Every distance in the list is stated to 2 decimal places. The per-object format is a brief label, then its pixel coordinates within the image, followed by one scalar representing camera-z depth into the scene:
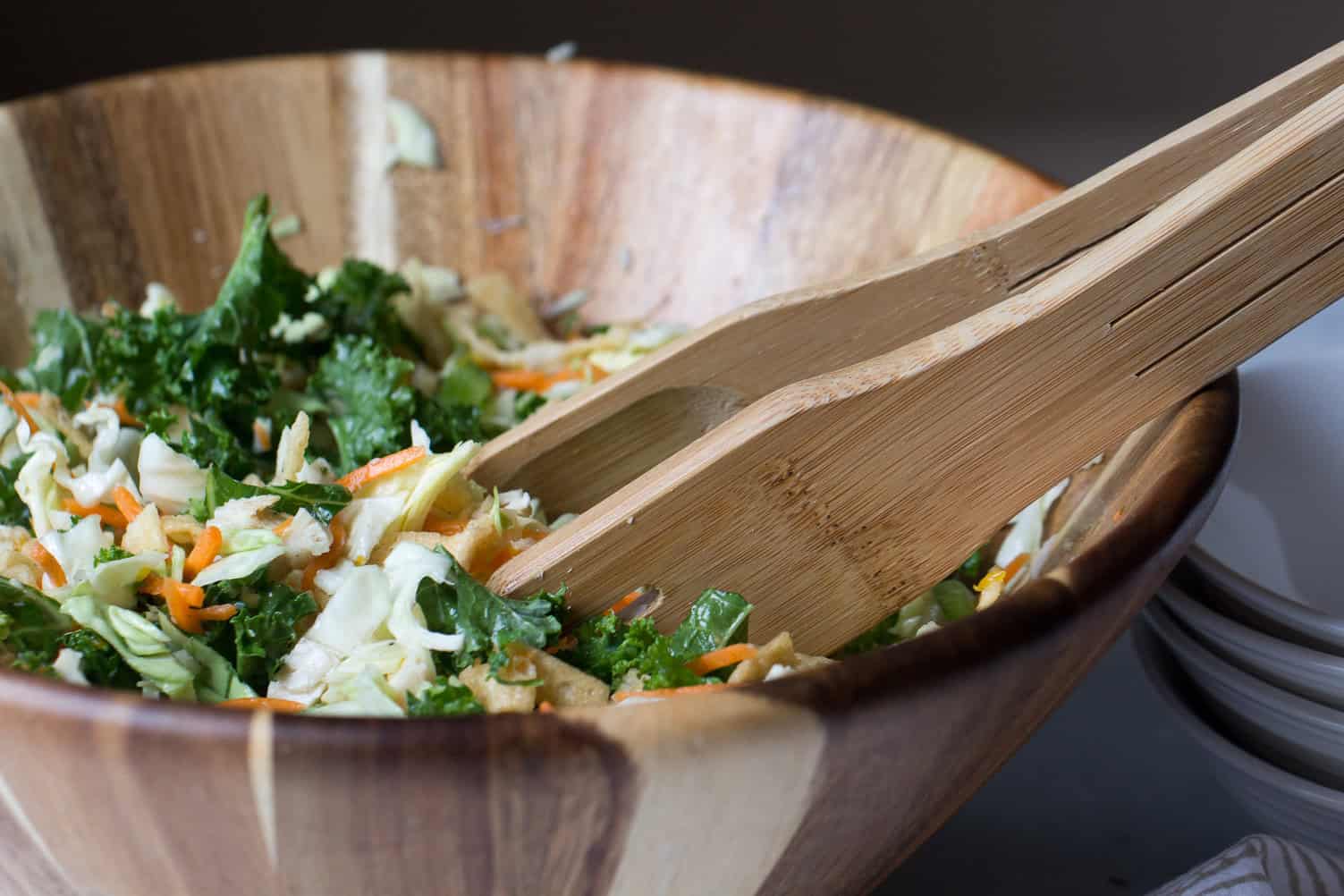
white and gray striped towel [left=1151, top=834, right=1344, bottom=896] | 0.63
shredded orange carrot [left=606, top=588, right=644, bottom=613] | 0.63
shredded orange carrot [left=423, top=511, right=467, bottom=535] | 0.65
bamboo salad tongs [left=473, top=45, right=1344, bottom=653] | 0.61
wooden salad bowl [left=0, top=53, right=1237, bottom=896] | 0.53
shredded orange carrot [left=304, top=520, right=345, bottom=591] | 0.63
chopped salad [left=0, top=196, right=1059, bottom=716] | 0.61
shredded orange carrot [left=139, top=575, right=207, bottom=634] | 0.62
